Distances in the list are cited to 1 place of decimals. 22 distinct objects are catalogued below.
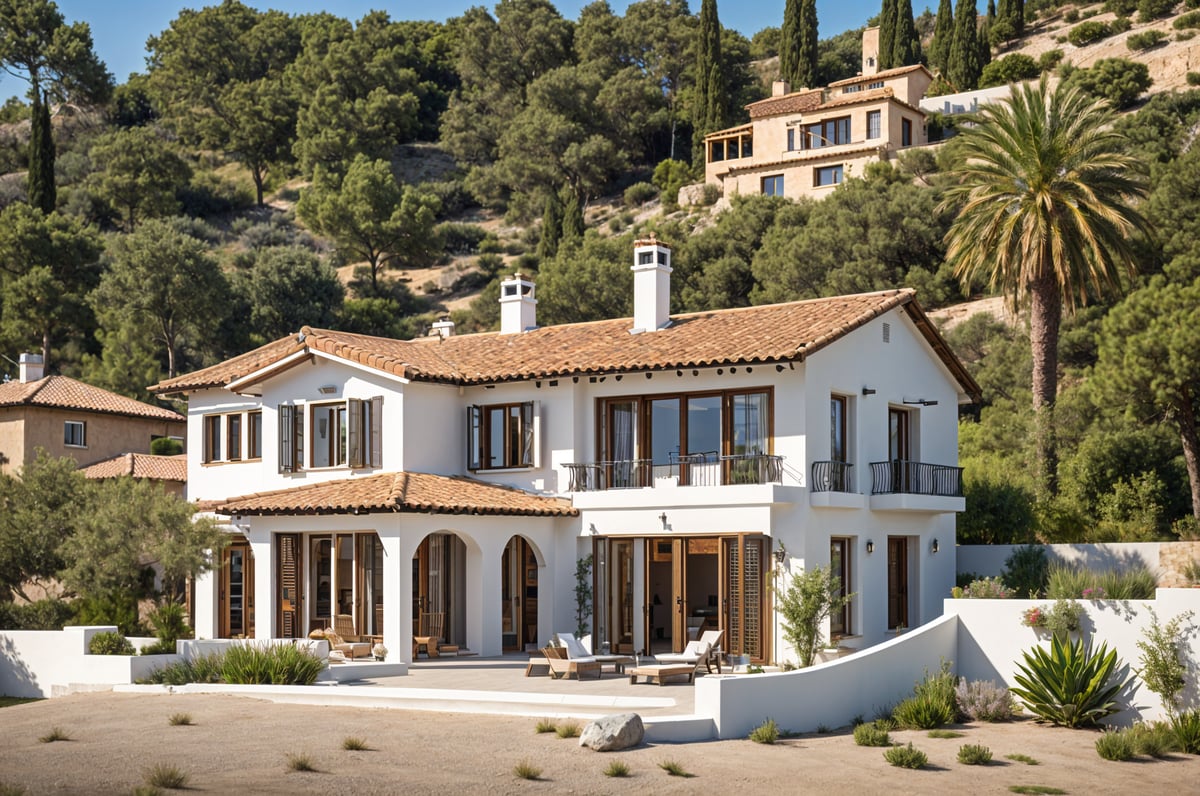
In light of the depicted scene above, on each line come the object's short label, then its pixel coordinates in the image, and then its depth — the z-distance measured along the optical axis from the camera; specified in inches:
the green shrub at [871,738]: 722.8
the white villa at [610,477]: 1025.5
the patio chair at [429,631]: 1056.8
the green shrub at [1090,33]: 3580.2
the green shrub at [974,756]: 680.4
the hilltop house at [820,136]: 2871.6
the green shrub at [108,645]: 968.3
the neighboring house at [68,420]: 1688.0
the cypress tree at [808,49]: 3700.8
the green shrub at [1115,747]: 706.2
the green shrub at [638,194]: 3553.2
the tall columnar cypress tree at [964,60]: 3528.5
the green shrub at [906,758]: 665.0
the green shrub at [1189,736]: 729.0
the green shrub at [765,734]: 709.3
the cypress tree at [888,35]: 3646.7
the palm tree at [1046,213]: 1346.0
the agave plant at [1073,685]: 805.2
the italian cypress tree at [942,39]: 3698.3
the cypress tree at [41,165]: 2942.9
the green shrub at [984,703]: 820.0
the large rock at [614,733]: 662.5
